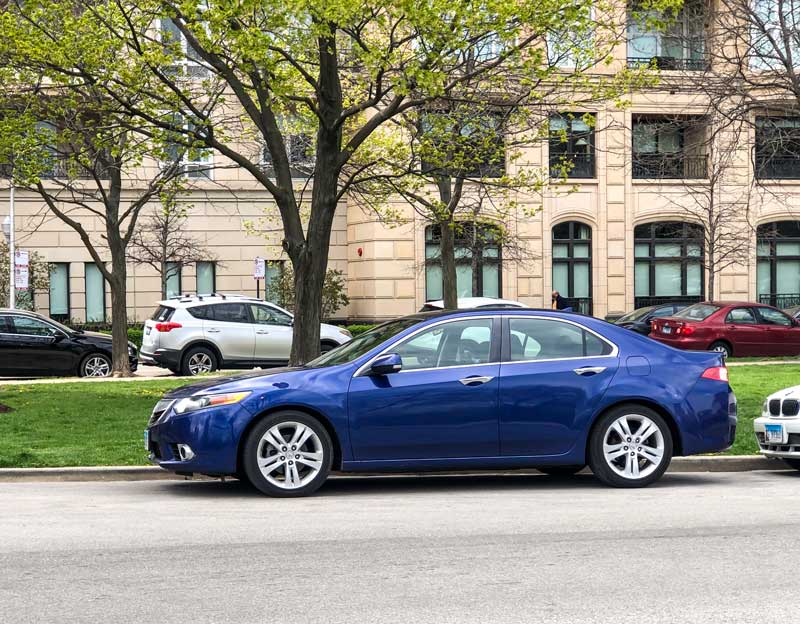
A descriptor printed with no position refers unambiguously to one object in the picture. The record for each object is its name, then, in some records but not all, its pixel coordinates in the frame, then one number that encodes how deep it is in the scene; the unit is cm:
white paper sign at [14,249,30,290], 2902
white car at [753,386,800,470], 1134
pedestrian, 3947
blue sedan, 990
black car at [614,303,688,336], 3400
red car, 2986
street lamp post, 3262
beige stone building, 3972
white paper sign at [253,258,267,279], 3453
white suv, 2559
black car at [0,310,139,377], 2552
